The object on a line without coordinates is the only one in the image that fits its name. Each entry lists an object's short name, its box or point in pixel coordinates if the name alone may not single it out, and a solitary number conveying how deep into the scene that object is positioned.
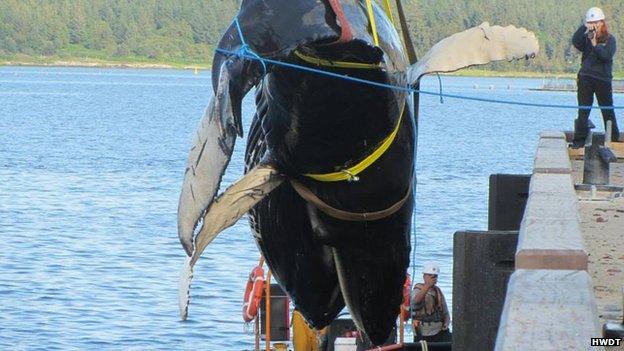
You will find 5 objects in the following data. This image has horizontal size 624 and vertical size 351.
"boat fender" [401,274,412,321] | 32.87
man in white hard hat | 32.34
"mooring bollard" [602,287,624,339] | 14.64
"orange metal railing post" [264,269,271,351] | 32.40
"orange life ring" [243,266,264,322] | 32.97
